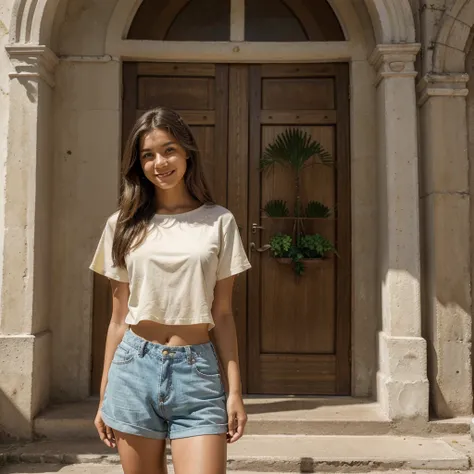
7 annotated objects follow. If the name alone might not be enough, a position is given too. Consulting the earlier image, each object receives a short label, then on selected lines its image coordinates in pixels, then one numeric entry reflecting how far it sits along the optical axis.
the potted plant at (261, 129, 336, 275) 5.30
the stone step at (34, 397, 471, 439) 4.60
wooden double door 5.35
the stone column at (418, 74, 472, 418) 4.81
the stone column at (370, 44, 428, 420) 4.66
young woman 1.93
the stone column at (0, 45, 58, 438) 4.61
